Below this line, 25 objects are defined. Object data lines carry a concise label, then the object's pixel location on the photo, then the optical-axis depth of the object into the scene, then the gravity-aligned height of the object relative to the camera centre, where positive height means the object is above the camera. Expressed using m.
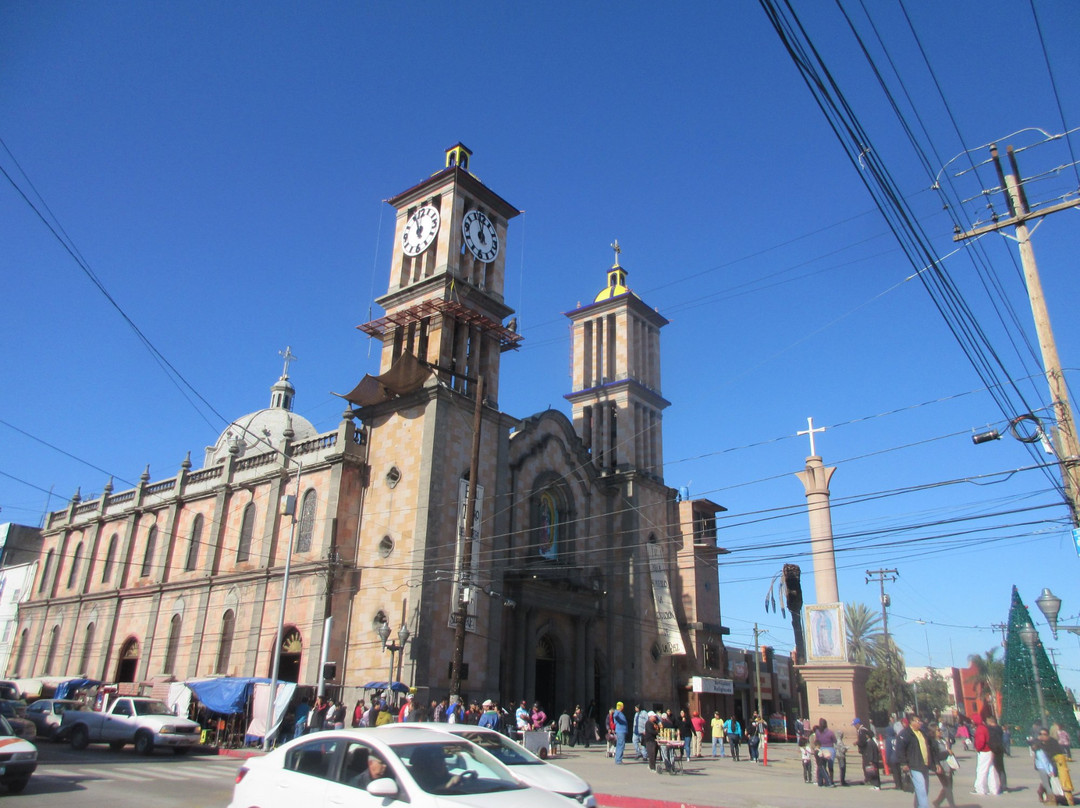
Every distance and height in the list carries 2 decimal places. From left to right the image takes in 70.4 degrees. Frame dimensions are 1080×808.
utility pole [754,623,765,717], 50.14 +2.05
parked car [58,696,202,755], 22.09 -1.68
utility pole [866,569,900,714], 49.16 +4.81
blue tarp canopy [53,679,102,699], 35.06 -0.91
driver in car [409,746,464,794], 7.03 -0.85
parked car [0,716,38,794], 12.68 -1.53
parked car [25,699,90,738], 25.52 -1.55
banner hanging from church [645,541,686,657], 40.00 +3.53
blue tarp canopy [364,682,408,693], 26.53 -0.39
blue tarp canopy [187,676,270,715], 25.61 -0.74
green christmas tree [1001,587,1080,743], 42.97 +0.50
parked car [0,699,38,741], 20.33 -1.53
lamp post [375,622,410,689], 27.50 +1.28
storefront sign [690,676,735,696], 40.94 -0.12
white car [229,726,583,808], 6.86 -0.92
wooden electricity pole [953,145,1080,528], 13.67 +6.71
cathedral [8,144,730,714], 30.44 +6.14
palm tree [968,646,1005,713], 74.94 +1.73
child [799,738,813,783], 19.61 -1.97
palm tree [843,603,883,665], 66.00 +4.53
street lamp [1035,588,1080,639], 18.19 +1.98
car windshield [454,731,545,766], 9.57 -0.86
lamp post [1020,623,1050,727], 23.95 +1.70
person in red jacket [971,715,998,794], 16.19 -1.44
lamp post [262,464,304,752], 24.98 +0.78
